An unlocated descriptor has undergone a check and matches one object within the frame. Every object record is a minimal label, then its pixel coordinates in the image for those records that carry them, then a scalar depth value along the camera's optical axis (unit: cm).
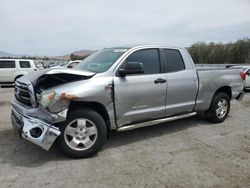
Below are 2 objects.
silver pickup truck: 276
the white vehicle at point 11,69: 1083
